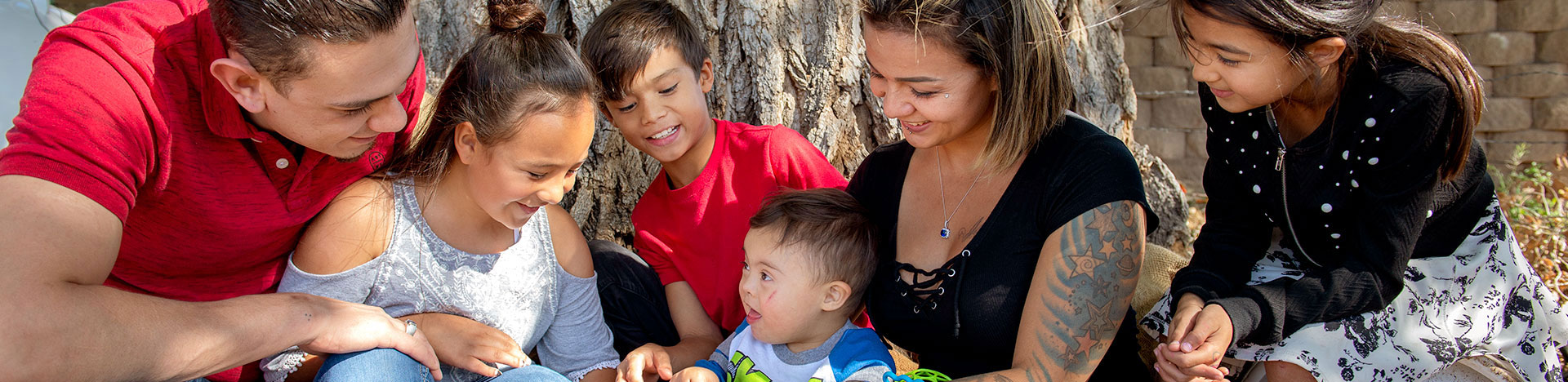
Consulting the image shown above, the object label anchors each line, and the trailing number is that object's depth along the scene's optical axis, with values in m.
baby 2.11
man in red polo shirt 1.54
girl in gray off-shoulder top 2.08
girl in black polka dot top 1.87
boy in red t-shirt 2.45
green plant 3.17
